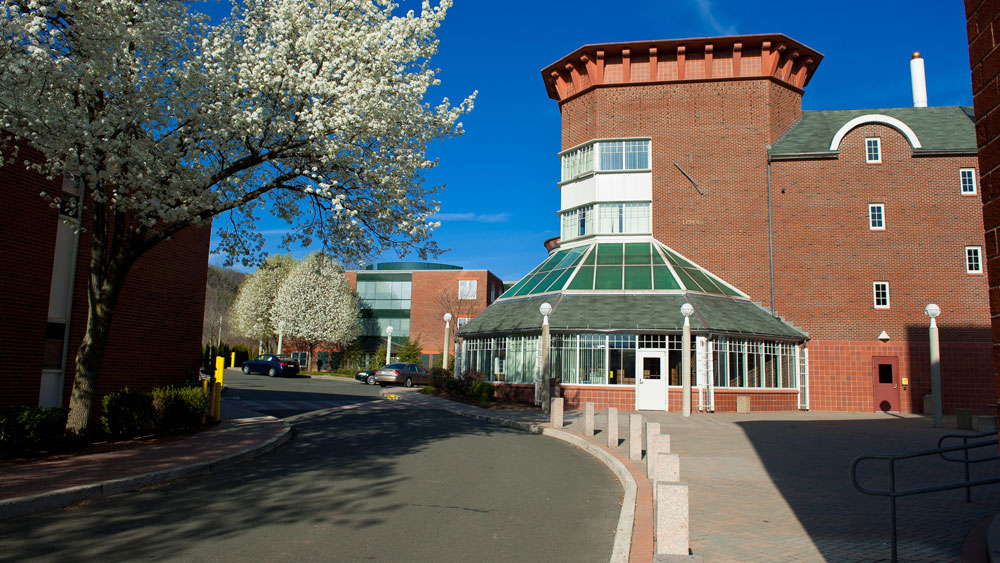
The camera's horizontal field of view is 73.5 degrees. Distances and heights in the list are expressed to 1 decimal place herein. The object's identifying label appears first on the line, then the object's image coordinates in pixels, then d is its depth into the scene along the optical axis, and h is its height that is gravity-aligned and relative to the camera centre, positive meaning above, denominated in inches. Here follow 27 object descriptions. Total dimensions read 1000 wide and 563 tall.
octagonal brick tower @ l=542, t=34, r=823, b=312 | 1173.1 +392.0
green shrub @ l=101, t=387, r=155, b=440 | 490.0 -50.4
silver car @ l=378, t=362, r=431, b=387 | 1455.5 -48.9
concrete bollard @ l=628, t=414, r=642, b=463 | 463.2 -57.3
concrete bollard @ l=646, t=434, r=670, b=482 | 360.5 -48.5
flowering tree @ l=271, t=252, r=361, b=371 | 2117.4 +137.9
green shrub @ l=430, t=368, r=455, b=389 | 1197.7 -42.6
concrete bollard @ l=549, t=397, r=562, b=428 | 682.8 -58.2
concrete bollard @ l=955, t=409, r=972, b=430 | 776.3 -62.1
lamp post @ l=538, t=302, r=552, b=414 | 874.1 +5.0
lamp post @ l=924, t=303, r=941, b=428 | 804.0 -1.9
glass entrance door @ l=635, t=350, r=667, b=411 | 964.6 -32.9
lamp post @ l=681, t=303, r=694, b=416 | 861.8 -0.1
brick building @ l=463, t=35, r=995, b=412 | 1023.6 +220.7
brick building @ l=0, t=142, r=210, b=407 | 471.5 +30.9
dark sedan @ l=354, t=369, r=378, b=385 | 1579.7 -57.9
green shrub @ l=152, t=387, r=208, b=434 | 529.3 -49.2
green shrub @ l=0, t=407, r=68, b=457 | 400.5 -52.0
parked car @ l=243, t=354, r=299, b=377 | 1756.9 -40.2
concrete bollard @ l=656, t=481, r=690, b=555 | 223.3 -54.8
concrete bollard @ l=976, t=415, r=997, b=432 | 702.9 -62.3
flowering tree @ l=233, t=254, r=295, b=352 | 2326.5 +163.4
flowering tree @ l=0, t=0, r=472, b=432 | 390.6 +152.6
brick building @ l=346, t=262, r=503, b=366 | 2265.0 +183.4
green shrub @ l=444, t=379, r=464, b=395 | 1101.4 -53.8
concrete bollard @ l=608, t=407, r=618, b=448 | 540.6 -58.4
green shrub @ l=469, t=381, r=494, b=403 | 987.3 -54.5
